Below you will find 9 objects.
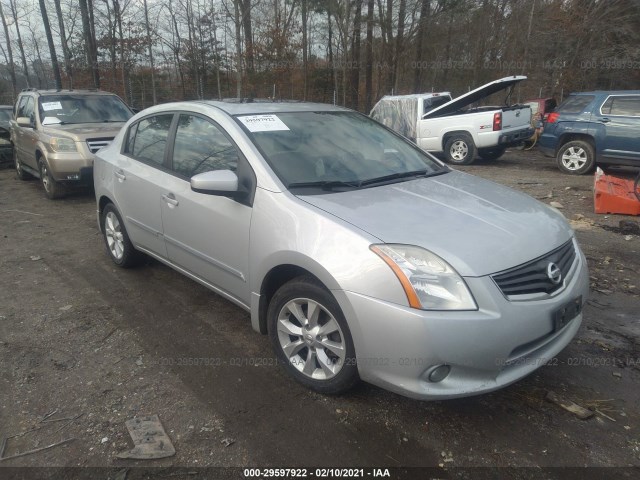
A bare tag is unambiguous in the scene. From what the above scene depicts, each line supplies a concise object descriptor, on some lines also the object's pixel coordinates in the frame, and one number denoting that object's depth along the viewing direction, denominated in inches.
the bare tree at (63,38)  653.9
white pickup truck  430.3
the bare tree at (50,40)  580.4
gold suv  299.0
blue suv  345.4
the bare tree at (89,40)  654.5
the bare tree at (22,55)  982.8
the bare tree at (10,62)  960.1
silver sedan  85.5
